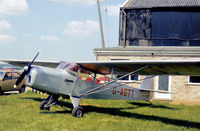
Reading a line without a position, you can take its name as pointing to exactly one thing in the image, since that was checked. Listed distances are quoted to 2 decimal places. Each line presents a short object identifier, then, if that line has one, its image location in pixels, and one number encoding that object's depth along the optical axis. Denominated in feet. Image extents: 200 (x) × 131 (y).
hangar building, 66.49
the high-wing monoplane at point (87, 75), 28.89
